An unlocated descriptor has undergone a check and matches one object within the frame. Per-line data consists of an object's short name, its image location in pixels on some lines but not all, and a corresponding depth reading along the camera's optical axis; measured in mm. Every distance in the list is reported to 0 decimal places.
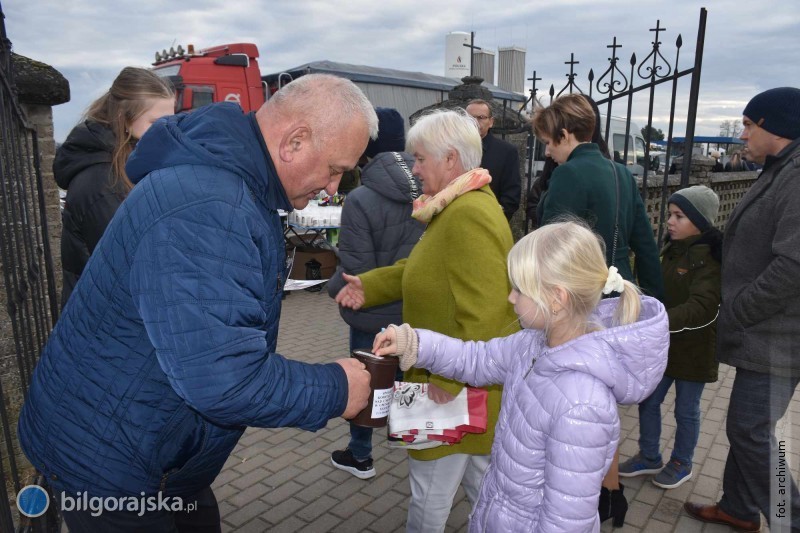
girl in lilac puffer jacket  1706
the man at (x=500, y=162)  5477
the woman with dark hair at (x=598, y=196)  3188
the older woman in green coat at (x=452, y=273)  2277
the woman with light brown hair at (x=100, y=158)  2703
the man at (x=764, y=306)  2619
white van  15844
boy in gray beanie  3268
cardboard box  8094
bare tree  45475
